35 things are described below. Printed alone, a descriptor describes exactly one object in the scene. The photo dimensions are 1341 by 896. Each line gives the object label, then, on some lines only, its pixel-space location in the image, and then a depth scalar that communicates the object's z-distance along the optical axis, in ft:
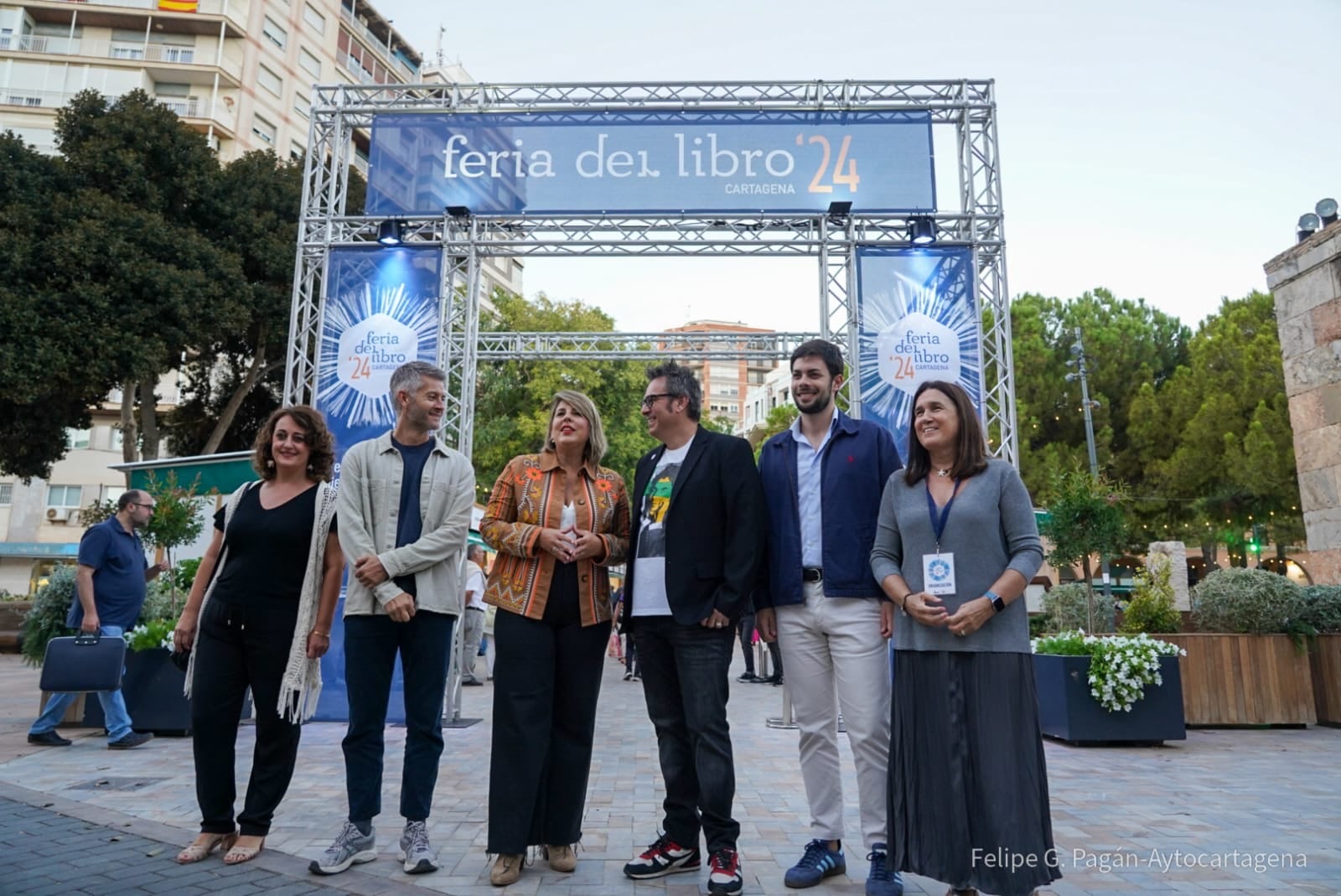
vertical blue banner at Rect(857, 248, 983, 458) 27.68
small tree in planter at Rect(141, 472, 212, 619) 24.67
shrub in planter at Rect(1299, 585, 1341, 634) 26.50
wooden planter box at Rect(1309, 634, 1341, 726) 26.48
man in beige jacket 11.34
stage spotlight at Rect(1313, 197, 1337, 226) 33.88
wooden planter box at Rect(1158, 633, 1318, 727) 25.99
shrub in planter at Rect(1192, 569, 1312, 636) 26.08
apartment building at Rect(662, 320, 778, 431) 261.44
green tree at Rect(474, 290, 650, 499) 89.30
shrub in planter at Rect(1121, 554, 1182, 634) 25.84
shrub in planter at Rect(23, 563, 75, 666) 23.27
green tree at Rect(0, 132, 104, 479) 52.60
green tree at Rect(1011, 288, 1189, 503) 92.53
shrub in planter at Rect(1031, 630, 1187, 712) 21.76
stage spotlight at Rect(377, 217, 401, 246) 28.68
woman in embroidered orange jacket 10.84
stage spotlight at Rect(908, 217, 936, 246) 28.35
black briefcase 19.35
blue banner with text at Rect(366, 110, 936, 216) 28.86
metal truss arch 28.68
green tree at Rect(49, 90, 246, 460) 55.36
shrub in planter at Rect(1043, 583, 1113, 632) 31.94
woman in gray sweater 9.05
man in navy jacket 10.77
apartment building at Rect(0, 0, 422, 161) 106.42
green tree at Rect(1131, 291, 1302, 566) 74.95
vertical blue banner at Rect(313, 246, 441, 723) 27.32
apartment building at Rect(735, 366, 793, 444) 202.91
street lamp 76.02
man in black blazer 10.61
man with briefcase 20.43
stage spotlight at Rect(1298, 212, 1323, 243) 35.01
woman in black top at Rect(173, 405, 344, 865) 11.55
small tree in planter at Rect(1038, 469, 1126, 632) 25.57
